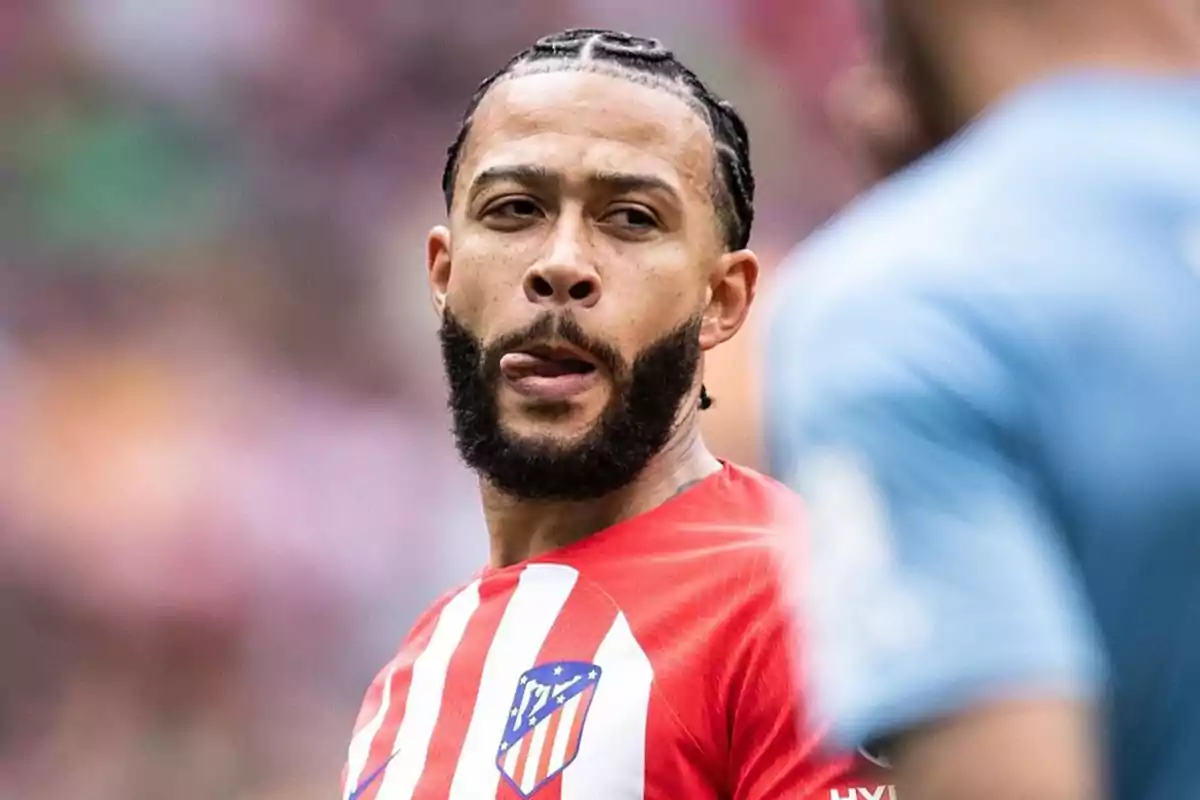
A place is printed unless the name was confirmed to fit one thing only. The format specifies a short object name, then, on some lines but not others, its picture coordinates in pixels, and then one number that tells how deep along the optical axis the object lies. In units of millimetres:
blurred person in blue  5421
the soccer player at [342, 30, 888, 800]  7152
